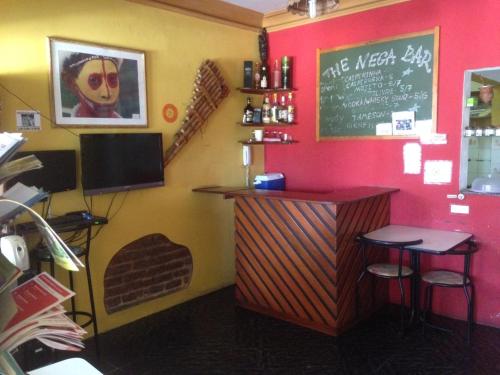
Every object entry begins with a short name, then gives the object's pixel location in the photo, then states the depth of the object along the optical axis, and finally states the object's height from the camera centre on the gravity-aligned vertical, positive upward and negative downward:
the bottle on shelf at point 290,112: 4.42 +0.38
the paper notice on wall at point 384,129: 3.79 +0.18
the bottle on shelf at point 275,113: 4.49 +0.38
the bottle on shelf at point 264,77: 4.42 +0.74
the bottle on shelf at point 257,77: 4.43 +0.74
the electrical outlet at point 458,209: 3.46 -0.48
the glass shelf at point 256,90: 4.34 +0.60
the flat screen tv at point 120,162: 3.12 -0.08
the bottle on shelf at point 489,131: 3.29 +0.13
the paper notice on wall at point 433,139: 3.52 +0.08
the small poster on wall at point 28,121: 2.85 +0.20
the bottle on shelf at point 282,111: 4.46 +0.40
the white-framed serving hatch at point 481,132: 3.37 +0.13
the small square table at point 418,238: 3.05 -0.67
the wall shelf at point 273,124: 4.44 +0.26
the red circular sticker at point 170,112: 3.74 +0.33
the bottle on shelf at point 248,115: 4.44 +0.36
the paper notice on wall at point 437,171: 3.53 -0.18
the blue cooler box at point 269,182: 4.33 -0.32
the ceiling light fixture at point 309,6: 2.57 +0.88
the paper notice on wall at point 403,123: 3.65 +0.22
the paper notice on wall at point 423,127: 3.58 +0.18
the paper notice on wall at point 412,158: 3.67 -0.07
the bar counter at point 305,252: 3.28 -0.82
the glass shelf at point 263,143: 4.46 +0.07
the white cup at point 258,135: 4.47 +0.15
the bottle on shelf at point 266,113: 4.51 +0.38
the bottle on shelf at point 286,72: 4.38 +0.78
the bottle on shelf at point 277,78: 4.40 +0.73
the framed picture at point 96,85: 3.04 +0.49
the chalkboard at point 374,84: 3.56 +0.58
